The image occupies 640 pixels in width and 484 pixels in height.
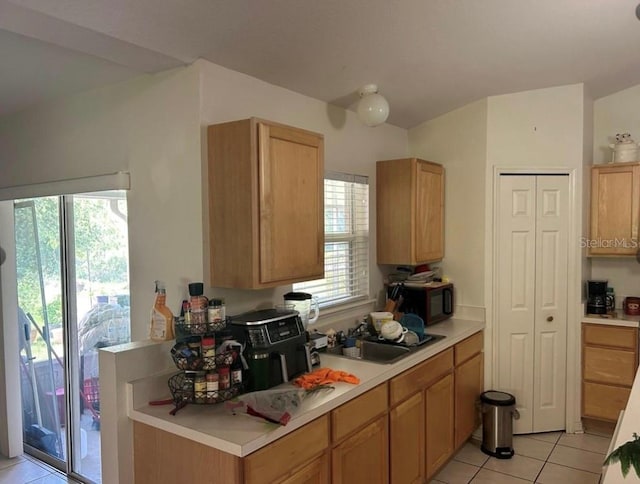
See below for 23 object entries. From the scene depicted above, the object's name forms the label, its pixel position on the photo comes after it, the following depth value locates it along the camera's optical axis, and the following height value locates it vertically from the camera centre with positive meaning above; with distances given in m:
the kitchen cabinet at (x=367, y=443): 1.75 -0.95
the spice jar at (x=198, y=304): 1.95 -0.31
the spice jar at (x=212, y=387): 1.89 -0.63
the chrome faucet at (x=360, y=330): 3.11 -0.69
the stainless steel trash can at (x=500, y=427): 3.27 -1.40
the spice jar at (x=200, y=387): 1.90 -0.63
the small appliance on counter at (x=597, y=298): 3.67 -0.58
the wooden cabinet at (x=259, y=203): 2.16 +0.12
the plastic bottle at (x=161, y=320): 2.11 -0.40
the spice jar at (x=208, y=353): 1.89 -0.50
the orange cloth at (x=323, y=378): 2.18 -0.71
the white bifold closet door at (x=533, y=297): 3.56 -0.55
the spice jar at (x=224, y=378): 1.92 -0.61
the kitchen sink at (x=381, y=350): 2.81 -0.75
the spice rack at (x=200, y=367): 1.90 -0.56
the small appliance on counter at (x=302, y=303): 2.61 -0.42
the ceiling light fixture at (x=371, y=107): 2.85 +0.71
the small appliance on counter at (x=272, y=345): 2.07 -0.53
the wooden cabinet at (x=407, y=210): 3.41 +0.11
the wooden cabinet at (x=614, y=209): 3.60 +0.11
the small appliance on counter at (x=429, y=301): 3.35 -0.55
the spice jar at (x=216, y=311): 1.97 -0.35
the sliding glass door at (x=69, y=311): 2.96 -0.53
